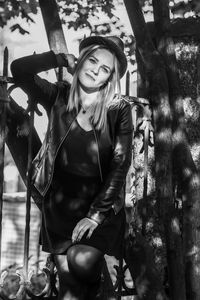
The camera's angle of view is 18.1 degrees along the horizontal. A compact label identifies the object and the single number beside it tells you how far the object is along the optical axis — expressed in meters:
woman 3.32
